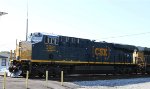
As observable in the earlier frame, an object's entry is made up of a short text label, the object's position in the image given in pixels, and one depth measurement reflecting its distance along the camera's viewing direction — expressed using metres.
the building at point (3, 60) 32.40
